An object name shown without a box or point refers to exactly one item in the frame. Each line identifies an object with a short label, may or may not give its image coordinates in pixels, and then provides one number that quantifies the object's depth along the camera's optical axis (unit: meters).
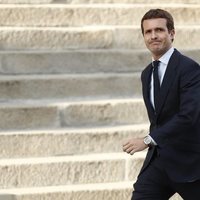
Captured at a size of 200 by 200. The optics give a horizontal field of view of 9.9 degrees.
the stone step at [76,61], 9.17
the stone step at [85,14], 9.98
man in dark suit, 5.09
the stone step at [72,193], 7.10
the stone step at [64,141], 7.84
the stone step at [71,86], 8.77
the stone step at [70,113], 8.28
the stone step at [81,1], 10.37
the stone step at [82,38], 9.55
